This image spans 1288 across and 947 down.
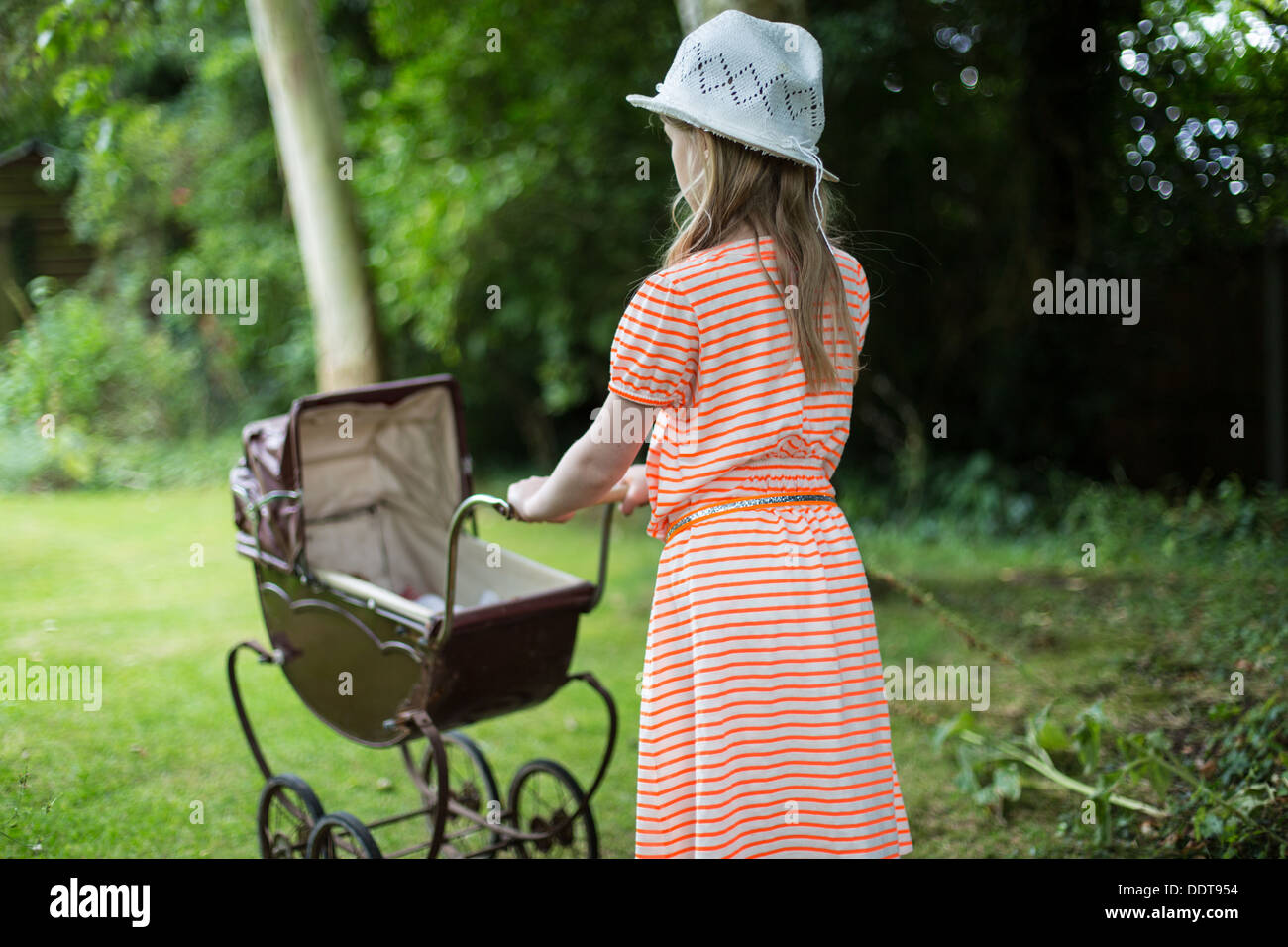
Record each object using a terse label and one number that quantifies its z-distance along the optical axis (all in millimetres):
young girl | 1951
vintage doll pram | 2768
